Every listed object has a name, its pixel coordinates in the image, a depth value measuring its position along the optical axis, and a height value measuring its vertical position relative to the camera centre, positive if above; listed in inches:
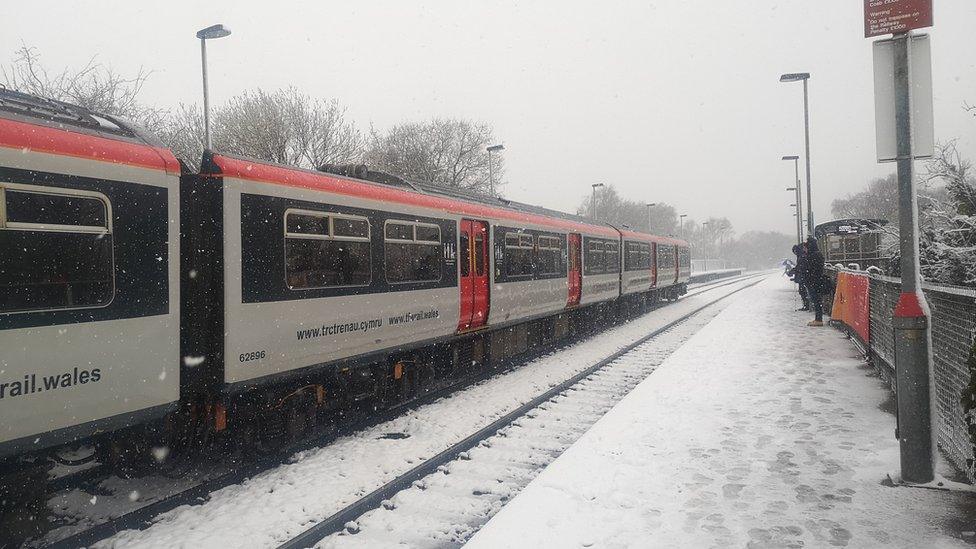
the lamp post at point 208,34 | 630.5 +262.5
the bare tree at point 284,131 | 1116.5 +288.3
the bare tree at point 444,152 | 1497.3 +319.4
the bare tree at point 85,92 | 757.9 +256.8
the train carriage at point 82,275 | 157.1 +3.6
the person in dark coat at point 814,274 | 567.2 -3.3
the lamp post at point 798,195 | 1334.9 +179.2
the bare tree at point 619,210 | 3110.2 +346.1
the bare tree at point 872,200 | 2501.2 +350.5
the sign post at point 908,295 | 181.3 -8.1
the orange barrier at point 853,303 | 379.2 -24.1
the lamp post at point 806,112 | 957.2 +258.2
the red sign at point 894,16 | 183.9 +77.1
